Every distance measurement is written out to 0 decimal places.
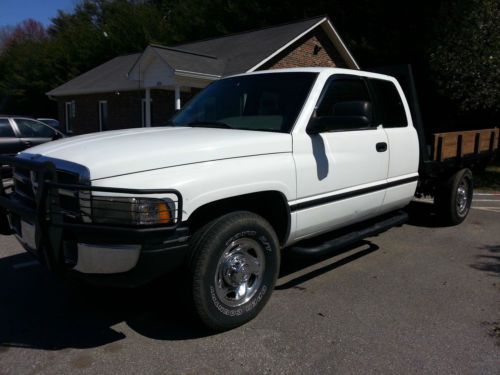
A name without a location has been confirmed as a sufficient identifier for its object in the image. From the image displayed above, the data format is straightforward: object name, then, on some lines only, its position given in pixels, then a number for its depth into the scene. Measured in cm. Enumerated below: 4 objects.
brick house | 1642
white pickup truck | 288
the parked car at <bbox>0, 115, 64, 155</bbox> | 1068
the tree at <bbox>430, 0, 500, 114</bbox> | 1207
